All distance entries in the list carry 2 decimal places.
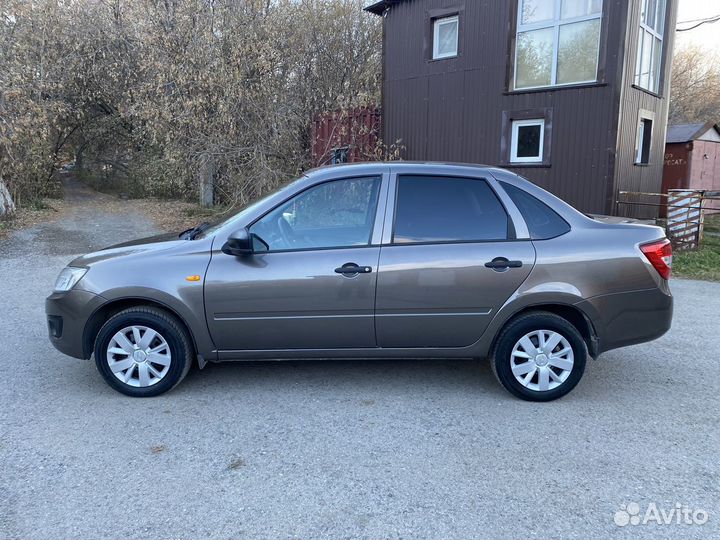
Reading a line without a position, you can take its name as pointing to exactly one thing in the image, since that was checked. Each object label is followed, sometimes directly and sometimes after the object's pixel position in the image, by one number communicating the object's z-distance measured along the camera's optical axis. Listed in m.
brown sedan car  3.91
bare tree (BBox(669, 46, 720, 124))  30.61
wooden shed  17.09
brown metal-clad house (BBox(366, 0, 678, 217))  11.02
